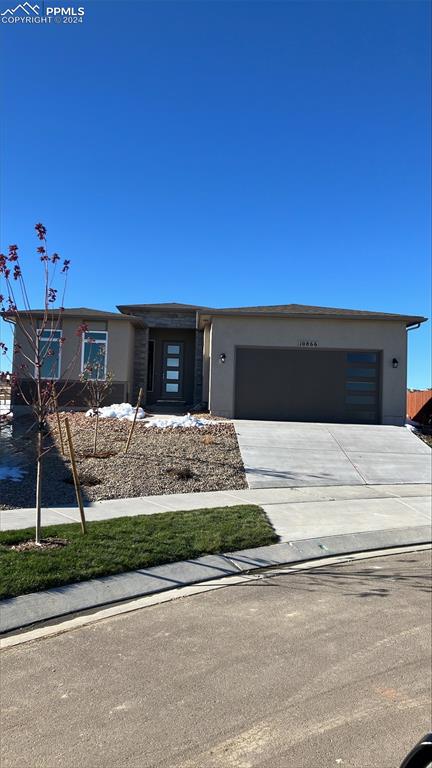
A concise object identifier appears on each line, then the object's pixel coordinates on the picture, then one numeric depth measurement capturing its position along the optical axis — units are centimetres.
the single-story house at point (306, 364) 1739
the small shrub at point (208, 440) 1307
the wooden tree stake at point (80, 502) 640
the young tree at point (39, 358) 595
